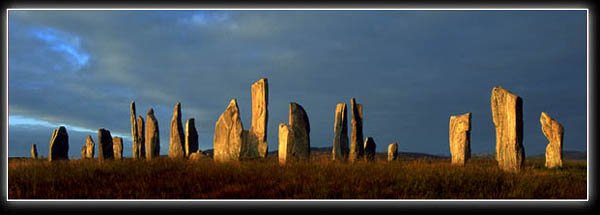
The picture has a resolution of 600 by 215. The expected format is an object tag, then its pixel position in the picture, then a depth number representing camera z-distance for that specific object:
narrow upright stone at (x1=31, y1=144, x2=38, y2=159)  24.71
